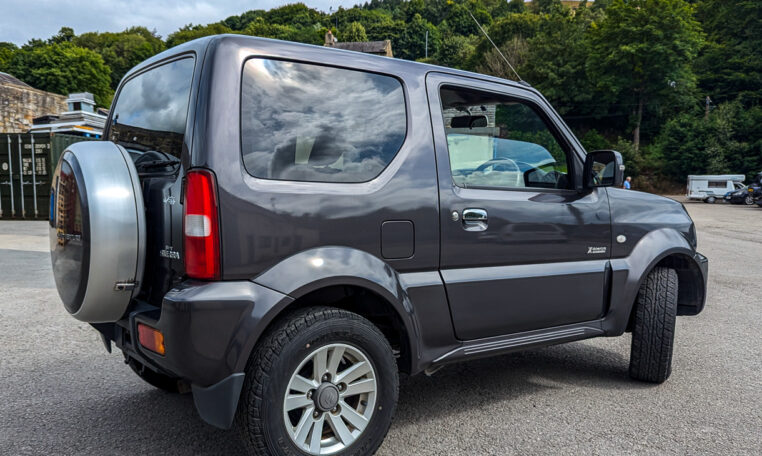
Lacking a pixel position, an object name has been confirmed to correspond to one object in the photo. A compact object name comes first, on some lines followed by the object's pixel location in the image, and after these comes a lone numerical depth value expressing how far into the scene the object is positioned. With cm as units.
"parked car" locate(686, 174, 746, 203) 3750
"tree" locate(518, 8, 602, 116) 5809
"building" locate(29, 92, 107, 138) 1965
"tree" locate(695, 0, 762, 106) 5025
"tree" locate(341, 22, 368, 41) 9969
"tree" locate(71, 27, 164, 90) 8456
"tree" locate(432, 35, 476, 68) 8538
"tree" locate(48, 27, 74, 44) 9340
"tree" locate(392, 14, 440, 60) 10181
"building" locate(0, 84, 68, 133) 2495
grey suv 231
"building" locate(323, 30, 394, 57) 7162
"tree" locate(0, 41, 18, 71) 7188
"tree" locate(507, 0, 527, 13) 11038
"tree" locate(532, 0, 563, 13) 9727
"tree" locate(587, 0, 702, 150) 4909
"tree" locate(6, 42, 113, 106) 6919
